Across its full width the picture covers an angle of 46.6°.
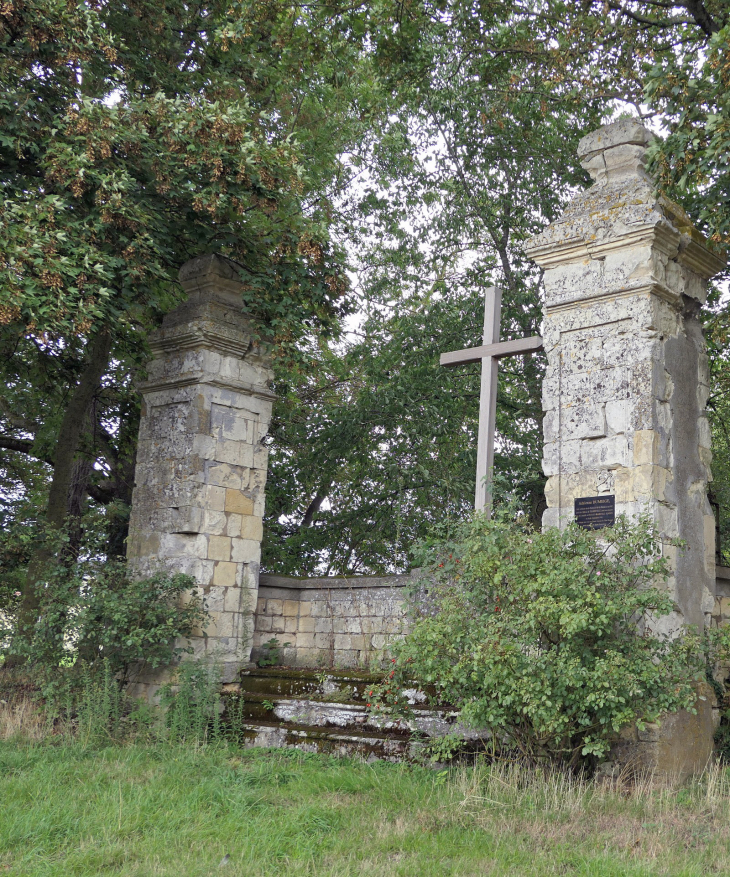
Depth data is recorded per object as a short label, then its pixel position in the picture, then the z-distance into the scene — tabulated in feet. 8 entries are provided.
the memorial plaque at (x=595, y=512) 19.54
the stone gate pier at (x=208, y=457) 26.16
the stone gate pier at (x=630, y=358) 19.61
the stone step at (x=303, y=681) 23.13
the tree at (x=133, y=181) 24.00
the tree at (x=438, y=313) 37.78
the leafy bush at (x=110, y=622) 24.17
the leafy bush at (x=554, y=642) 16.43
